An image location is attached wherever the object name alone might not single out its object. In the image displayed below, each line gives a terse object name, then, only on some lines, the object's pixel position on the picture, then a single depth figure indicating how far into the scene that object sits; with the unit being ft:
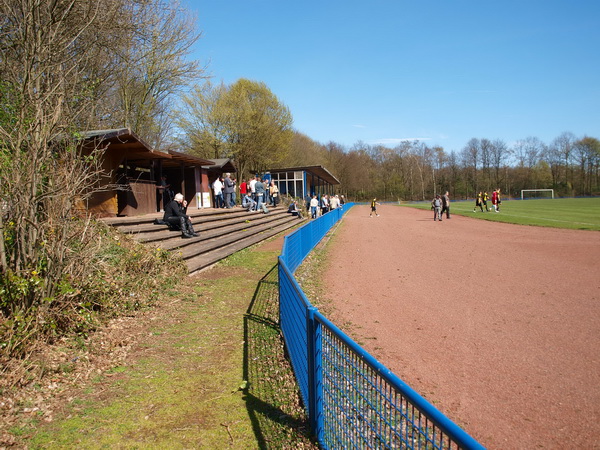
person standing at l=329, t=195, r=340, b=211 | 105.44
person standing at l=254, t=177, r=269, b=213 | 69.15
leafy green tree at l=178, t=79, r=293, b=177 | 120.06
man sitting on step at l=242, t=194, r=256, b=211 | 69.77
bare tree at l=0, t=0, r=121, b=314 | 15.40
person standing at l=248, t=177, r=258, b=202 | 71.53
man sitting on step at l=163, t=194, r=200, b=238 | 37.10
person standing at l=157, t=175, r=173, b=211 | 56.13
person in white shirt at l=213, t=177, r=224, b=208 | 70.38
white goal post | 263.18
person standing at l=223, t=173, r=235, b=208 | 66.08
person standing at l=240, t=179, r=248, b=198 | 78.11
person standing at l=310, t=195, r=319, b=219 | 92.10
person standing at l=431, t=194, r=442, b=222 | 89.71
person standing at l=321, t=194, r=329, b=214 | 110.83
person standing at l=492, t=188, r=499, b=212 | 115.65
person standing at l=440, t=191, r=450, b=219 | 93.05
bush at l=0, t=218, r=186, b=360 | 14.48
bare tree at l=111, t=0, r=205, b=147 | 62.80
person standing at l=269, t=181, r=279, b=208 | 85.19
